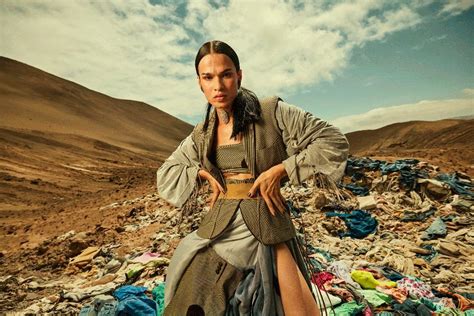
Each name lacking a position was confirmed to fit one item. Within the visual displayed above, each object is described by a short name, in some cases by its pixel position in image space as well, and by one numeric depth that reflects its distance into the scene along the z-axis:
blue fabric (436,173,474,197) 7.28
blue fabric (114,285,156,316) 2.73
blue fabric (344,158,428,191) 7.80
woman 1.23
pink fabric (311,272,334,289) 3.25
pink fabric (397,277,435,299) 3.35
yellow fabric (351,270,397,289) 3.41
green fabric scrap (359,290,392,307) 2.98
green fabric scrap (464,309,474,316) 2.92
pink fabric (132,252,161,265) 4.43
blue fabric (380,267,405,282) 3.81
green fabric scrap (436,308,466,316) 2.94
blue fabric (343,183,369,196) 7.93
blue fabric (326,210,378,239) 5.97
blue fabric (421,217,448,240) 5.53
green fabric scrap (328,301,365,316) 2.66
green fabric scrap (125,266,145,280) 3.99
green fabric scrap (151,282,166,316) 2.91
